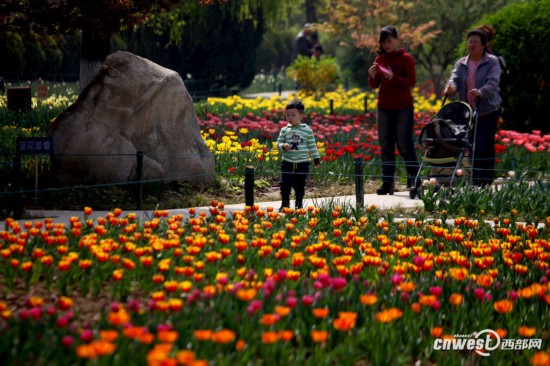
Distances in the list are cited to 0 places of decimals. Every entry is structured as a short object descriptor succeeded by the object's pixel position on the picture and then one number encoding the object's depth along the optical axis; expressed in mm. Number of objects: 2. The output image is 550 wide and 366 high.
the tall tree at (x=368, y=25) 48496
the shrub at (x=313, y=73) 48097
